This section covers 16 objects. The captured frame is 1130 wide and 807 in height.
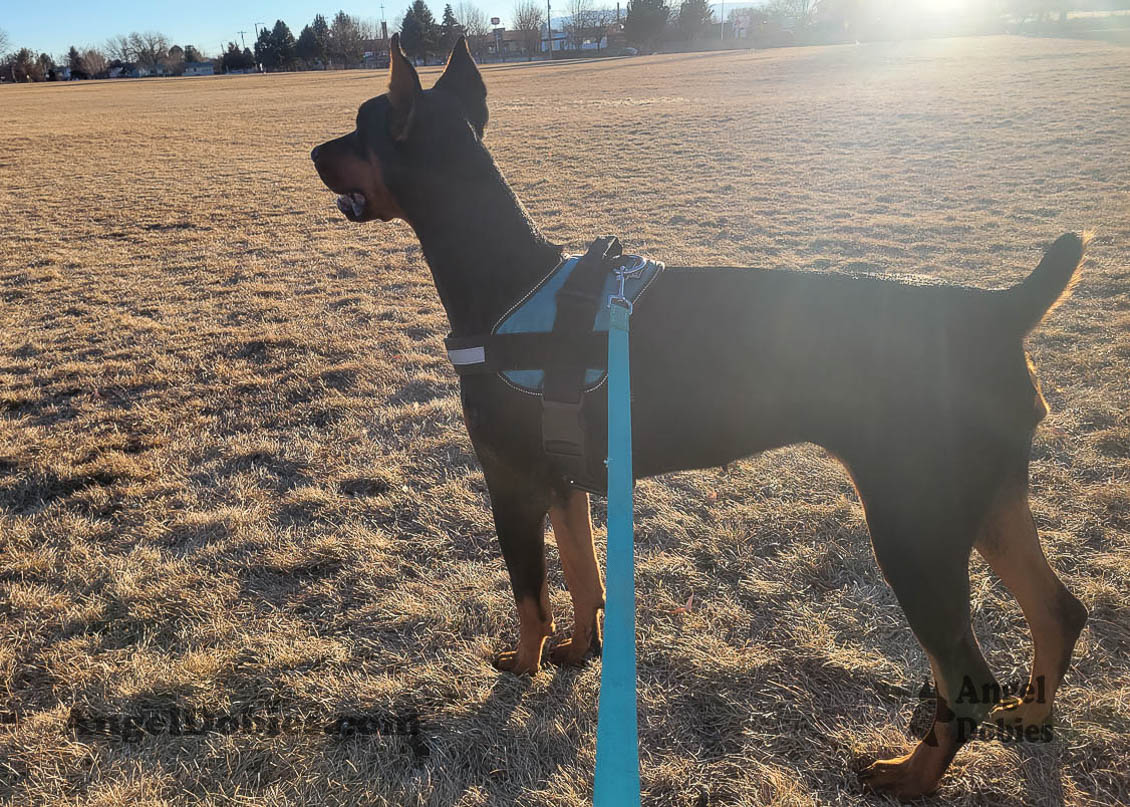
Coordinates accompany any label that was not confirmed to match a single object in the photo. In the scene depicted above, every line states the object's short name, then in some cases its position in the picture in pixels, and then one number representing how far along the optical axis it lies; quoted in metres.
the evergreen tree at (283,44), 94.38
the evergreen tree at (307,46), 94.25
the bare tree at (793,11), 84.81
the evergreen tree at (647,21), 81.62
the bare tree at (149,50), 106.19
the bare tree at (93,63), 98.00
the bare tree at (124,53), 115.12
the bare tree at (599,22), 93.94
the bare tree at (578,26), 95.56
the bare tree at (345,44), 95.12
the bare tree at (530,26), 95.00
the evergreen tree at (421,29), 79.44
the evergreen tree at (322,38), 95.06
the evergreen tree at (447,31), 83.09
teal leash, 1.29
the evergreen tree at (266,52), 94.75
